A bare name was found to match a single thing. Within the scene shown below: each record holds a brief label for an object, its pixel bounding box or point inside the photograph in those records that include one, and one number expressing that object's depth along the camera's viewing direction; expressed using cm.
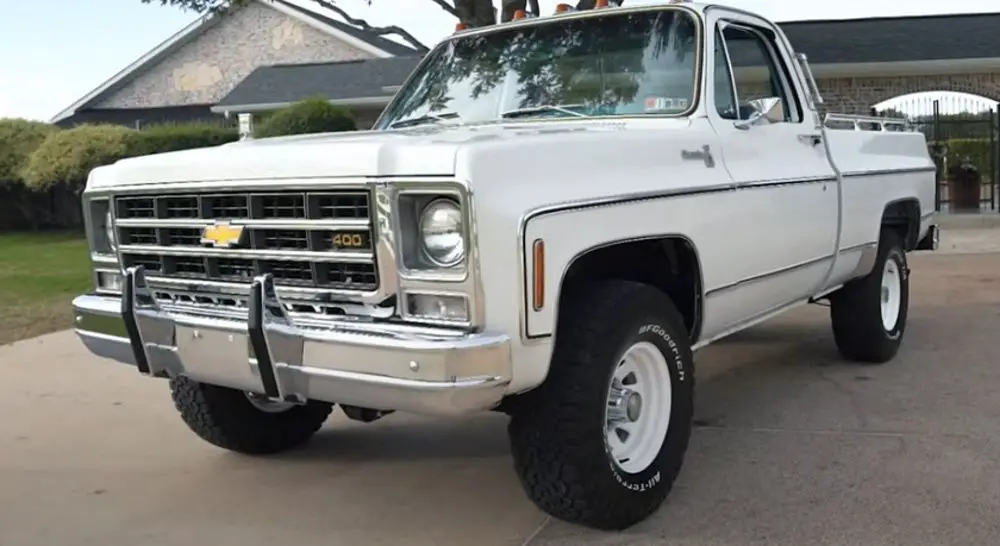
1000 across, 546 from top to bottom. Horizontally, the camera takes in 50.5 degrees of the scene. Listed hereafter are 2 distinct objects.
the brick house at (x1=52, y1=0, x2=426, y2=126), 2866
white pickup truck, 324
